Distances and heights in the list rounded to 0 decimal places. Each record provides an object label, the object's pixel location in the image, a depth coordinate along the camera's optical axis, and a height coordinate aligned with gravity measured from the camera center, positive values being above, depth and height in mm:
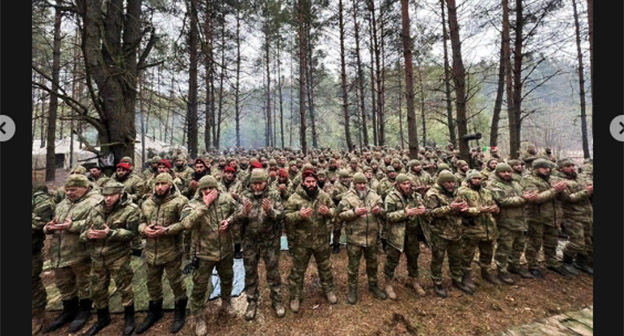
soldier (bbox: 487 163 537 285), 4781 -933
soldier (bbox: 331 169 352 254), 5582 -454
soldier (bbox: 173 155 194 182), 7806 +242
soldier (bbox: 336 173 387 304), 4238 -933
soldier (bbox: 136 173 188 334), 3717 -1094
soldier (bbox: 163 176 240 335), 3676 -888
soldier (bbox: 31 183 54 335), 3785 -1073
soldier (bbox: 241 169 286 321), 4105 -1087
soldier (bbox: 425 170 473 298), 4438 -996
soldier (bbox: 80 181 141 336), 3672 -1076
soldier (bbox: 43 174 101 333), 3723 -1132
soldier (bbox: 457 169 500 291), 4555 -968
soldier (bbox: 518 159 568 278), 5020 -973
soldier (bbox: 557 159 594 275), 5055 -967
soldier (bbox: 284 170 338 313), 4207 -980
